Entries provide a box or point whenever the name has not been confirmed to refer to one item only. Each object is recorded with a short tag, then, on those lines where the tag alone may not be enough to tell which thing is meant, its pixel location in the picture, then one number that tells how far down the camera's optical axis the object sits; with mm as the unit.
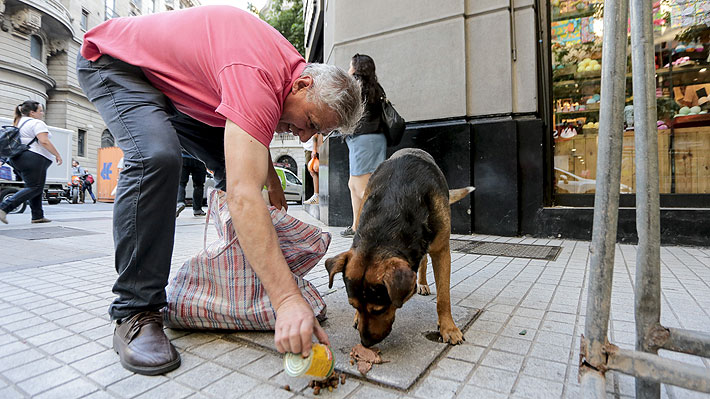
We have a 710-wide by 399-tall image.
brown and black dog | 1715
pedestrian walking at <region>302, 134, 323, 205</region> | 9375
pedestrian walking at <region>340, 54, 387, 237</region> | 4902
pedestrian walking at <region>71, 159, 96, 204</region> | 20141
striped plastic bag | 2020
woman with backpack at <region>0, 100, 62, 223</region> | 6832
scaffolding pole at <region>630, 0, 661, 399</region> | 1163
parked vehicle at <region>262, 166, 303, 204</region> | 20209
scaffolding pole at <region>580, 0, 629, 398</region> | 1160
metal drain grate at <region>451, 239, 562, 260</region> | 4176
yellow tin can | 1337
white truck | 15372
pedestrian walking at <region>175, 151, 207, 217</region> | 8172
